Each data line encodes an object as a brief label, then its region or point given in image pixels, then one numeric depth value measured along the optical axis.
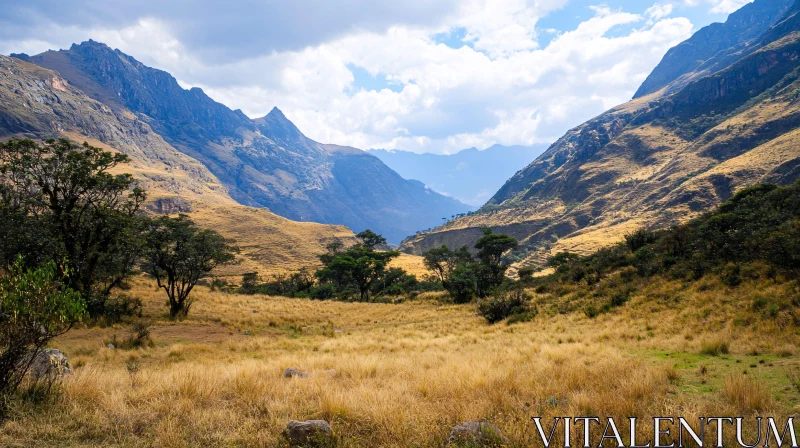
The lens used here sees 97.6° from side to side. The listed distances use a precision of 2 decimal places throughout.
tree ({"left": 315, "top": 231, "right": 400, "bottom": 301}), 50.62
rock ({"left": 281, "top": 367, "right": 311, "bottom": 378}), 8.26
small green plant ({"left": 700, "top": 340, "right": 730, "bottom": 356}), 8.92
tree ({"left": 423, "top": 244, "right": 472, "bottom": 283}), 49.94
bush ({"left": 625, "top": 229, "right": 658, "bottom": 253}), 29.27
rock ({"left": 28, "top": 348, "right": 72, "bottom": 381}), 5.88
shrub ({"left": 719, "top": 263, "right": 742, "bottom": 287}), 14.63
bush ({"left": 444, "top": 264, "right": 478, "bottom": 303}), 35.84
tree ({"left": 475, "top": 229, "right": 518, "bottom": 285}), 48.69
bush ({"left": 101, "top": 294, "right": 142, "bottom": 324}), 18.20
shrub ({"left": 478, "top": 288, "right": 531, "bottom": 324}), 21.83
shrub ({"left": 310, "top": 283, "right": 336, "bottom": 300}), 50.78
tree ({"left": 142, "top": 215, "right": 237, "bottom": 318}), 21.30
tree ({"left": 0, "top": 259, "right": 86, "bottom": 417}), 5.06
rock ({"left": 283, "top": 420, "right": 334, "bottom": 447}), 4.51
